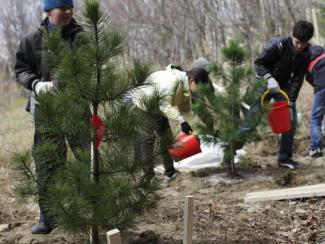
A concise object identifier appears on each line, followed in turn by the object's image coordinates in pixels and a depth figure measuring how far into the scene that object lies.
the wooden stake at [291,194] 4.45
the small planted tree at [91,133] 2.83
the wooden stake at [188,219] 2.55
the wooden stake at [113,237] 2.12
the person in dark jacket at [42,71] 3.02
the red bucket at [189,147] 5.18
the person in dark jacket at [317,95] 6.09
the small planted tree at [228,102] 5.28
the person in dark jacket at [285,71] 5.38
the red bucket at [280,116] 5.41
